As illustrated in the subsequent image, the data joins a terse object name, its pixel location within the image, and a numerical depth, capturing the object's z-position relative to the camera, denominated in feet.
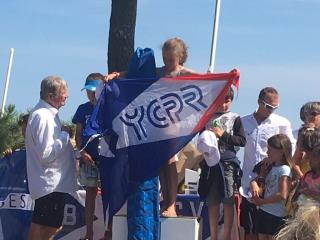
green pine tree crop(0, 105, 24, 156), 58.90
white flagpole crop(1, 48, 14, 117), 78.62
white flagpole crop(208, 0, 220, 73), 49.60
